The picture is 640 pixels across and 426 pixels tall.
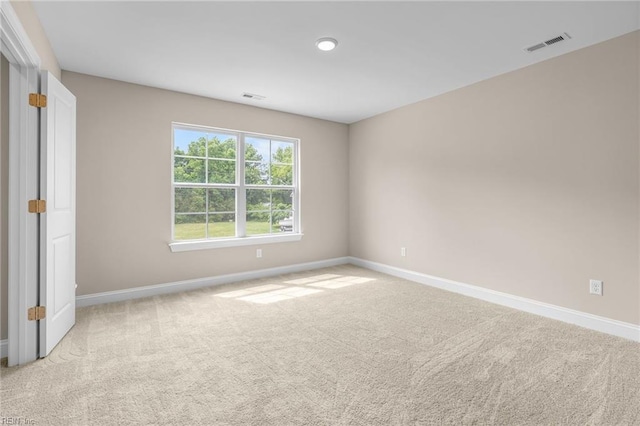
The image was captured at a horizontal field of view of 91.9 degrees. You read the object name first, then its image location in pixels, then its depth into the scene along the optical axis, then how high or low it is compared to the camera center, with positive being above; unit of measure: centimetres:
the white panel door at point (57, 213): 228 +3
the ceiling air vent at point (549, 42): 264 +152
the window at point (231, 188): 412 +41
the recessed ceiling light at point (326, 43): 269 +152
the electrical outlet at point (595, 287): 279 -66
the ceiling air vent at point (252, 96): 407 +160
